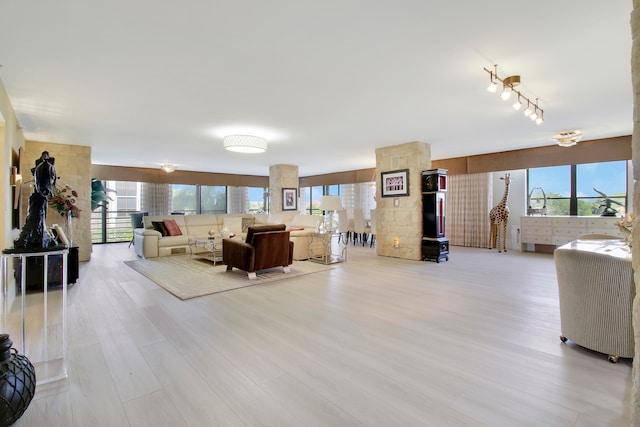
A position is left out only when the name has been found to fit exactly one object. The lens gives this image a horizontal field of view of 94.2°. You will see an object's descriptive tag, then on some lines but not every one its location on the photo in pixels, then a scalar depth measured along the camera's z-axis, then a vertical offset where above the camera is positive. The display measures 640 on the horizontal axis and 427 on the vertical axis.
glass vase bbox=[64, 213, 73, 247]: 5.41 -0.19
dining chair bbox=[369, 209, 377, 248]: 7.94 -0.29
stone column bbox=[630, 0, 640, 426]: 0.93 +0.09
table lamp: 7.06 +0.22
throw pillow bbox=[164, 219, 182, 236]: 6.94 -0.31
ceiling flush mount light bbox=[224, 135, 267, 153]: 4.87 +1.18
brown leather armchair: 4.50 -0.58
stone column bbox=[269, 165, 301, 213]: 8.75 +0.96
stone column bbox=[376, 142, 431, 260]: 6.01 +0.12
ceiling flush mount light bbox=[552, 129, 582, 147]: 5.29 +1.36
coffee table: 5.74 -0.73
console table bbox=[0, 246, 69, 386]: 1.95 -1.02
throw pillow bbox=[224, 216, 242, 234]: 7.89 -0.28
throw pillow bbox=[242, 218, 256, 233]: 8.01 -0.23
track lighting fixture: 2.86 +1.33
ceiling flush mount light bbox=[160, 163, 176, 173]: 8.38 +1.34
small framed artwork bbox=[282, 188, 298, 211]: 8.76 +0.43
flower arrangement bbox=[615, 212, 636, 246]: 2.63 -0.12
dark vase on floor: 1.42 -0.85
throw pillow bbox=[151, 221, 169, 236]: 6.85 -0.30
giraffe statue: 7.17 -0.16
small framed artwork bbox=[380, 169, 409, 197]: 6.09 +0.64
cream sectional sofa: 6.16 -0.38
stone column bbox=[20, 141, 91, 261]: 5.70 +0.80
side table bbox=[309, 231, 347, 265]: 5.82 -0.77
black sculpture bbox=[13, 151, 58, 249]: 2.13 +0.06
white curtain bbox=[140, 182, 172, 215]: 9.66 +0.53
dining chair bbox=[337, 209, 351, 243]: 8.65 -0.25
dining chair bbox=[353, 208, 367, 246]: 8.56 -0.28
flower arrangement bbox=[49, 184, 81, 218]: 5.13 +0.20
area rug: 3.96 -0.97
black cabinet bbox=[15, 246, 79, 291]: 3.89 -0.77
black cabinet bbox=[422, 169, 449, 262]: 5.80 -0.04
